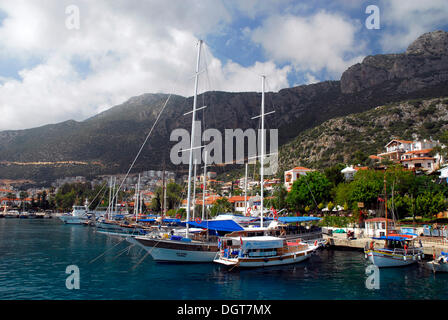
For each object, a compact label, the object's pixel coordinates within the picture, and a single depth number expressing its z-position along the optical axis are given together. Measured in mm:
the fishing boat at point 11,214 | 117956
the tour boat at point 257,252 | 23570
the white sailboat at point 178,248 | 24312
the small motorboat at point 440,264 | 22234
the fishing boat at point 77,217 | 89562
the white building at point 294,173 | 88919
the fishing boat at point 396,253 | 24266
